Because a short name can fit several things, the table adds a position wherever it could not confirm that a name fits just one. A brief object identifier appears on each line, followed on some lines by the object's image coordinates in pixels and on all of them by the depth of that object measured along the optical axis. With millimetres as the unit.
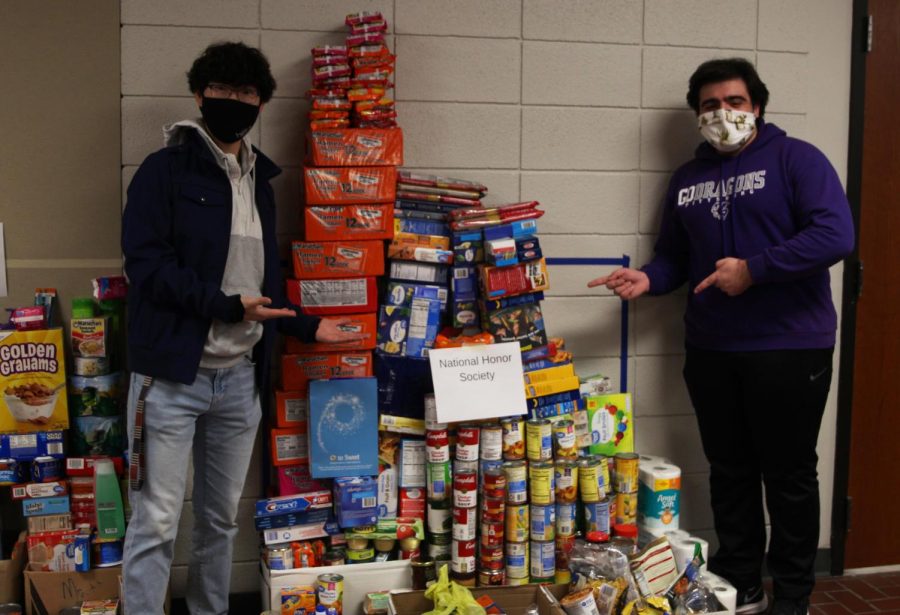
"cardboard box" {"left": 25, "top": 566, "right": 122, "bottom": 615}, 2568
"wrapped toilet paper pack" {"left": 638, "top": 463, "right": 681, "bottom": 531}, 2838
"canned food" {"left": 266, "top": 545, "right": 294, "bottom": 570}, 2607
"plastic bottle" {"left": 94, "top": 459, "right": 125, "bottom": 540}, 2586
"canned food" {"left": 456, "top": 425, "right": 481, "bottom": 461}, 2635
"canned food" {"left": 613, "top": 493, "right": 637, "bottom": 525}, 2768
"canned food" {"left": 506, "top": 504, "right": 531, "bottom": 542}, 2637
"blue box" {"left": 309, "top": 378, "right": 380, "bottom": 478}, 2654
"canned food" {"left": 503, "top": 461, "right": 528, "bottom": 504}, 2633
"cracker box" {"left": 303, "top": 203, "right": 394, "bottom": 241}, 2652
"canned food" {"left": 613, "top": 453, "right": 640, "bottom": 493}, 2768
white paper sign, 2613
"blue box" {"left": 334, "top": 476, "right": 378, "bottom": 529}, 2639
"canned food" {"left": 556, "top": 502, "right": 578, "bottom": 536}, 2688
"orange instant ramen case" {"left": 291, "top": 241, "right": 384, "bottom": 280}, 2648
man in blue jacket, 2217
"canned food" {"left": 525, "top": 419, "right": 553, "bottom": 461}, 2660
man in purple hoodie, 2611
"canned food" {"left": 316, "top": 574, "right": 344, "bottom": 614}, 2533
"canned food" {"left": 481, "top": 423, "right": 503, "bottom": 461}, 2648
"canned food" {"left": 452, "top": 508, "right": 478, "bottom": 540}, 2625
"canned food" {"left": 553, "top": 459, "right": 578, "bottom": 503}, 2678
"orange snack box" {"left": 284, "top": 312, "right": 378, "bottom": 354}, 2680
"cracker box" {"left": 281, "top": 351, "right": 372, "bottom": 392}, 2691
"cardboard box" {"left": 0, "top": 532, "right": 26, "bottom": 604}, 2578
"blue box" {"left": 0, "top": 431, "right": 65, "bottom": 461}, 2617
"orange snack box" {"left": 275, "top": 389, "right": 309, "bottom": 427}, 2719
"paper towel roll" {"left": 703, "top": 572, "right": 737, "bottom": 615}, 2605
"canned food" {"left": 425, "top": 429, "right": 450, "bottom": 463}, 2646
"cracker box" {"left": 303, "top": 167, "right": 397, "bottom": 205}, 2641
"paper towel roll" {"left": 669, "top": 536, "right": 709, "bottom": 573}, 2680
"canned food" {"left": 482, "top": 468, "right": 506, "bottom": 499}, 2607
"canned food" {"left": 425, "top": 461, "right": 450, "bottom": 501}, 2672
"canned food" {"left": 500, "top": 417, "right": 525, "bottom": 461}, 2674
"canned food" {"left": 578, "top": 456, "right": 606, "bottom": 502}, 2686
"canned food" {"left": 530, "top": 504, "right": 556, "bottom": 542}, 2645
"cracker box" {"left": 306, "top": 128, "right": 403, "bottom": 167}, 2641
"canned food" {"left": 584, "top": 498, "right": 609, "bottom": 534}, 2691
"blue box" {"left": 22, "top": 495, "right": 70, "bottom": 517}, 2600
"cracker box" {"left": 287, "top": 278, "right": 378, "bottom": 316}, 2658
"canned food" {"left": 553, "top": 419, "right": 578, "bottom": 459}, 2721
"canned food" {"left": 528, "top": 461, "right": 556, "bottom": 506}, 2637
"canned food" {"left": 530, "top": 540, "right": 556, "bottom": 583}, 2654
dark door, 3170
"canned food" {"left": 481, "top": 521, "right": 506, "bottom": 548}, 2627
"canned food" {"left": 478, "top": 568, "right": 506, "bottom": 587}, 2645
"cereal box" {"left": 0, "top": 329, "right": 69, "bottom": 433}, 2607
